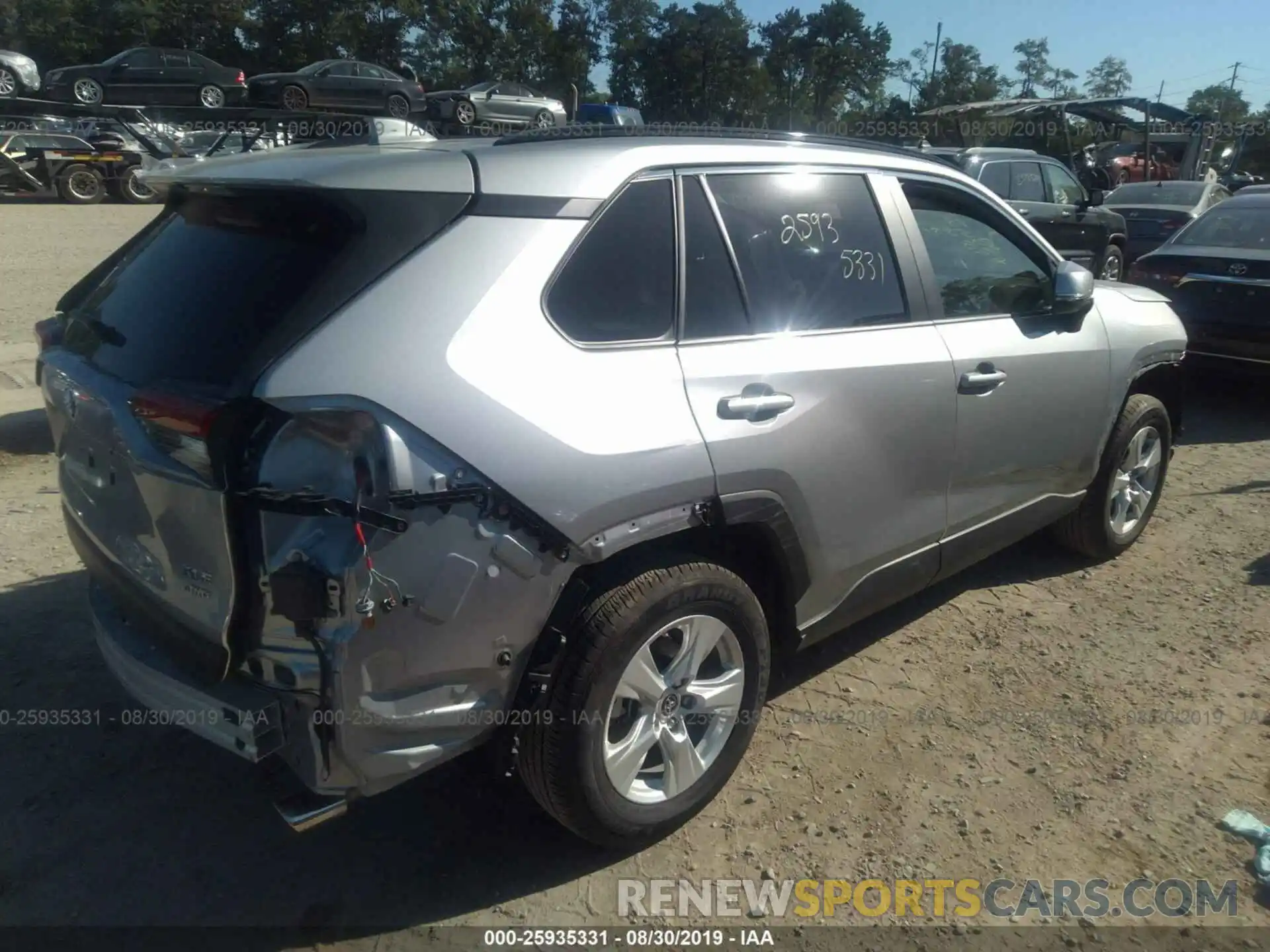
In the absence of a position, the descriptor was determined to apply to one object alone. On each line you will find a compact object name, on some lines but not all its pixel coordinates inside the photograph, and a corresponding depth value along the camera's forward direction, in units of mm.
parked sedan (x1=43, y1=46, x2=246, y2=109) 21625
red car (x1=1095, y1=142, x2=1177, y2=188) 26906
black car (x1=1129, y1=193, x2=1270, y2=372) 7262
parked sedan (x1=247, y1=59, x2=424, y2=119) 20531
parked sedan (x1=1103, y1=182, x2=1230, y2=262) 13242
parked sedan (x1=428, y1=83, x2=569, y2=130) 22109
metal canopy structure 18719
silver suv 2217
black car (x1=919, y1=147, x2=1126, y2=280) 11312
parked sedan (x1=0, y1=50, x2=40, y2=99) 20156
